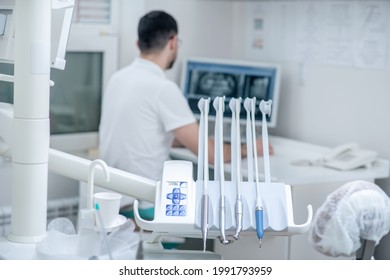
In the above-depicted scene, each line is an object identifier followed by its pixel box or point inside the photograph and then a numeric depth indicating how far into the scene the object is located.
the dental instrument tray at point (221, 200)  2.55
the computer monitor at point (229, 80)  4.75
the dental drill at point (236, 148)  2.63
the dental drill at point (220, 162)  2.54
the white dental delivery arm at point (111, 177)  2.76
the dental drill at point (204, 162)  2.54
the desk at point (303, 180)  3.83
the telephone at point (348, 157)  4.17
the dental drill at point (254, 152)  2.53
